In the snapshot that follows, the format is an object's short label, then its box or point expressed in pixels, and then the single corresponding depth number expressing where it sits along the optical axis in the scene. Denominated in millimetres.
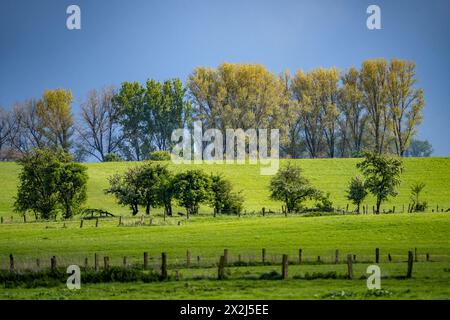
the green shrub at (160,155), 126250
